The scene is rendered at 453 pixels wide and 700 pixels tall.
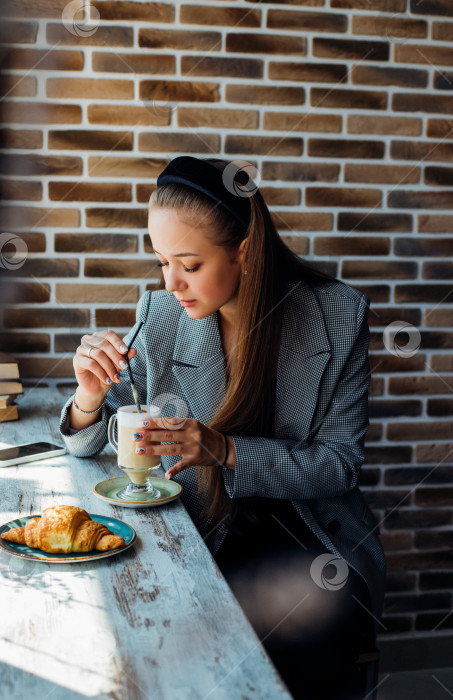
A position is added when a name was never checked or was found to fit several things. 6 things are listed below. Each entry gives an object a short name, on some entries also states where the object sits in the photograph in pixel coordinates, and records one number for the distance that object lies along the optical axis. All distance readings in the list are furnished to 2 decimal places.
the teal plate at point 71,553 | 1.00
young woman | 1.45
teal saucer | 1.24
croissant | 1.02
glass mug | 1.32
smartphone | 1.46
